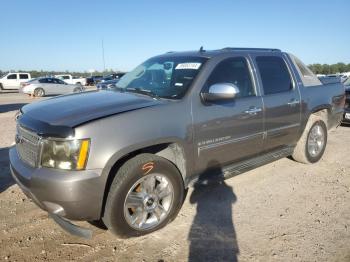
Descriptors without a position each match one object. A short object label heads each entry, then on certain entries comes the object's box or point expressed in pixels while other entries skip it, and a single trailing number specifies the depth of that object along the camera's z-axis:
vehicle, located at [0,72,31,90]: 31.89
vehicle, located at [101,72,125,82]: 34.14
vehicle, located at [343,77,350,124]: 8.86
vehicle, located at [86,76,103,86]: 42.02
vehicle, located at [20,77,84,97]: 25.03
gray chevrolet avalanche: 2.94
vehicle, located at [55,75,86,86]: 40.28
